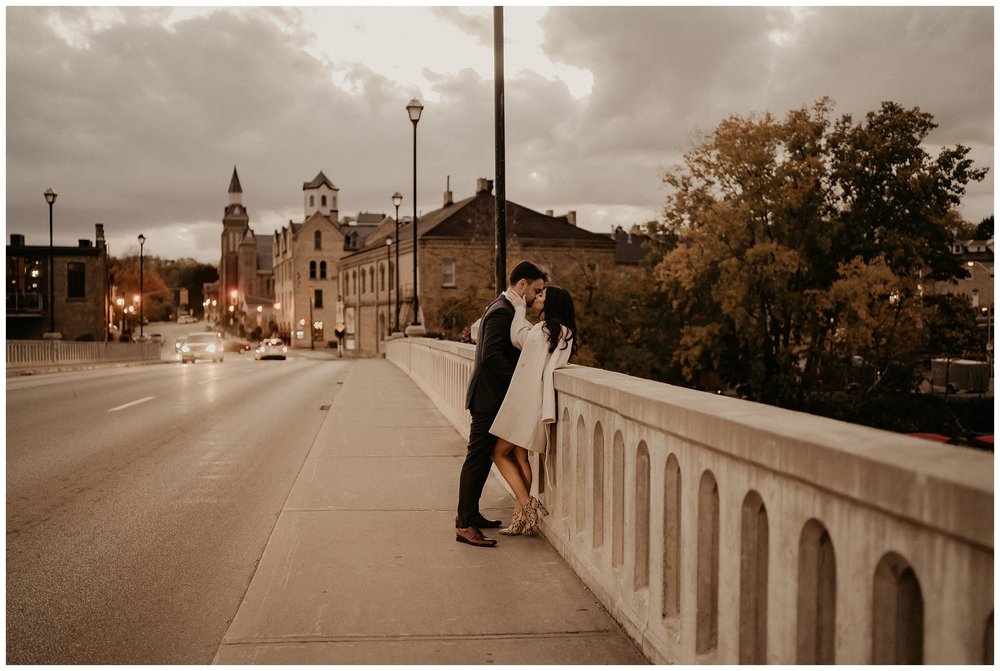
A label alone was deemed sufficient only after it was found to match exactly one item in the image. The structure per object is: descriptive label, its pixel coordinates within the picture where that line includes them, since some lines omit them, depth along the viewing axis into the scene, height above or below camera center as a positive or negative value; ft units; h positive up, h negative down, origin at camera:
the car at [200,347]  145.28 -5.96
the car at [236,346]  279.90 -11.20
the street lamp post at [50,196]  126.52 +16.65
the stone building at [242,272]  428.56 +21.17
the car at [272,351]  195.83 -8.85
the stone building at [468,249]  205.46 +15.47
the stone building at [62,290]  186.91 +4.60
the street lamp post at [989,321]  185.25 -1.62
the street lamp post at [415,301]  96.73 +1.46
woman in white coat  18.45 -1.24
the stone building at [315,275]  333.83 +14.47
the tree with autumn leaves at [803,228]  127.75 +13.07
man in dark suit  18.92 -1.62
